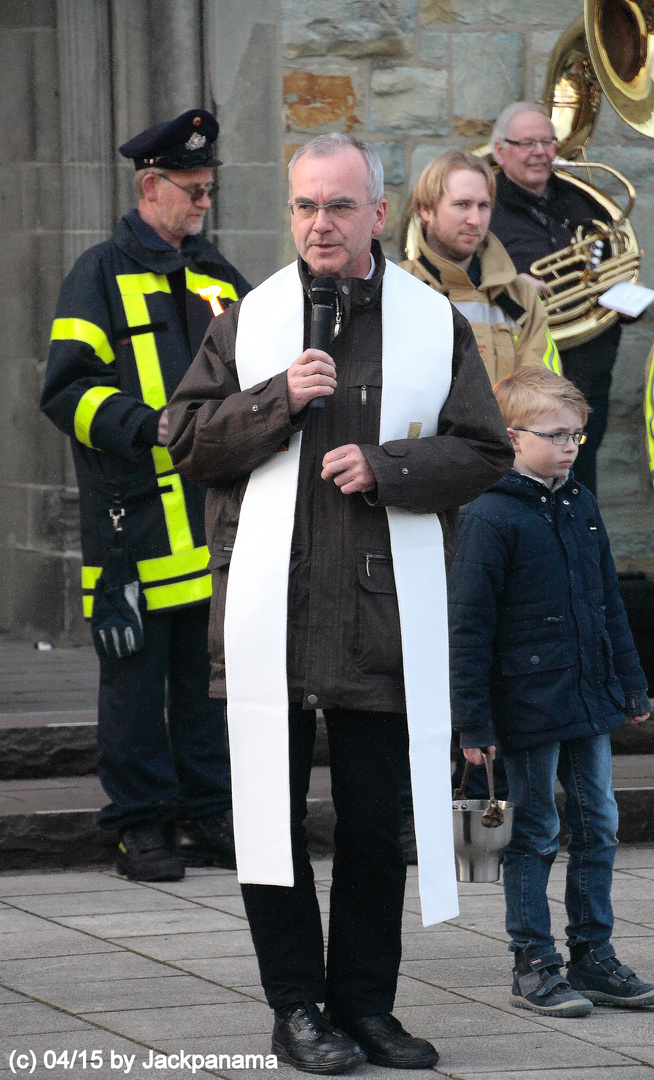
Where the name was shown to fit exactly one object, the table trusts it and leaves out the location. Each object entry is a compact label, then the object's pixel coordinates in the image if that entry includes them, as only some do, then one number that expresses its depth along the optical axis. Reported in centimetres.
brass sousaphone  1390
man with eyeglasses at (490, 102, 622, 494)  1341
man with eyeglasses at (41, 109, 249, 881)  1034
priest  712
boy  821
